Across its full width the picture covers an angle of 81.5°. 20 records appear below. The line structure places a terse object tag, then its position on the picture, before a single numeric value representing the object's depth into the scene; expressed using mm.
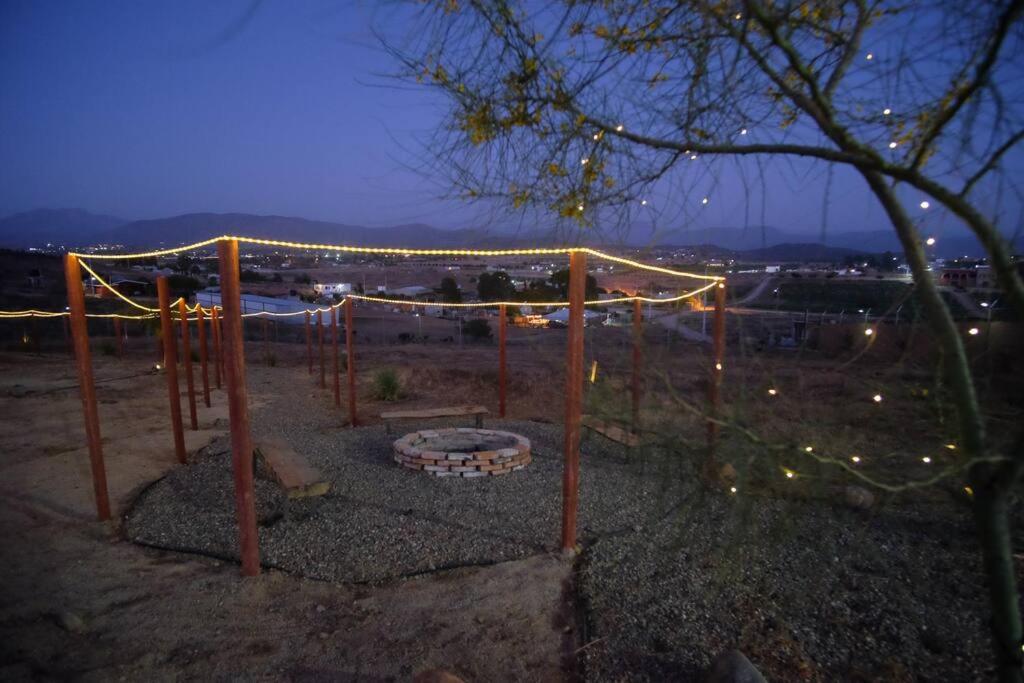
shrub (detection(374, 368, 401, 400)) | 11484
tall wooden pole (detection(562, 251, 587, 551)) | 3860
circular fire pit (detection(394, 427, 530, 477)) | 6109
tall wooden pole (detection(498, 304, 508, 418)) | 8400
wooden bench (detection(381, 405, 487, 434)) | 7840
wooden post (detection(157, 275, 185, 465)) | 6301
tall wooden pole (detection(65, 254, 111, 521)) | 4734
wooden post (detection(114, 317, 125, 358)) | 15759
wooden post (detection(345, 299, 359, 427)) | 8445
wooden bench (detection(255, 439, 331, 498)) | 4766
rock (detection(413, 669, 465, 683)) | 2482
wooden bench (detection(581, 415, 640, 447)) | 6199
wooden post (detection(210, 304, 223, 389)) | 10680
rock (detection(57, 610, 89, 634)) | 3258
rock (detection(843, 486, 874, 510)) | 4582
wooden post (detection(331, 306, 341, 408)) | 9623
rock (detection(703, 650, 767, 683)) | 2506
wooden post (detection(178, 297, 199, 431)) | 7577
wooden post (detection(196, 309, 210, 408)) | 9370
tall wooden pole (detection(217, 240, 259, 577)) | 3689
